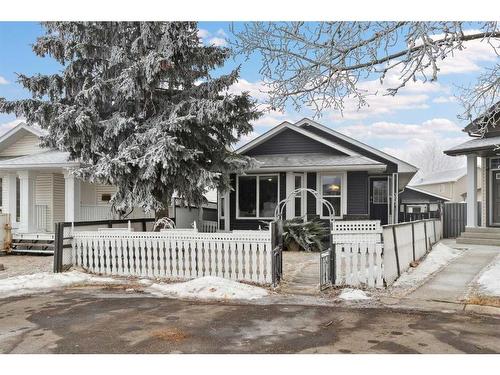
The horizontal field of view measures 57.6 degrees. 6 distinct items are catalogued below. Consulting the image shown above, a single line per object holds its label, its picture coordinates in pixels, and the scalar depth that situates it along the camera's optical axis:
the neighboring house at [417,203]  14.94
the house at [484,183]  10.57
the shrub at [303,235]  10.83
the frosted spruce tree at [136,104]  9.58
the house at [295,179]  12.66
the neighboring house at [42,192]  12.00
